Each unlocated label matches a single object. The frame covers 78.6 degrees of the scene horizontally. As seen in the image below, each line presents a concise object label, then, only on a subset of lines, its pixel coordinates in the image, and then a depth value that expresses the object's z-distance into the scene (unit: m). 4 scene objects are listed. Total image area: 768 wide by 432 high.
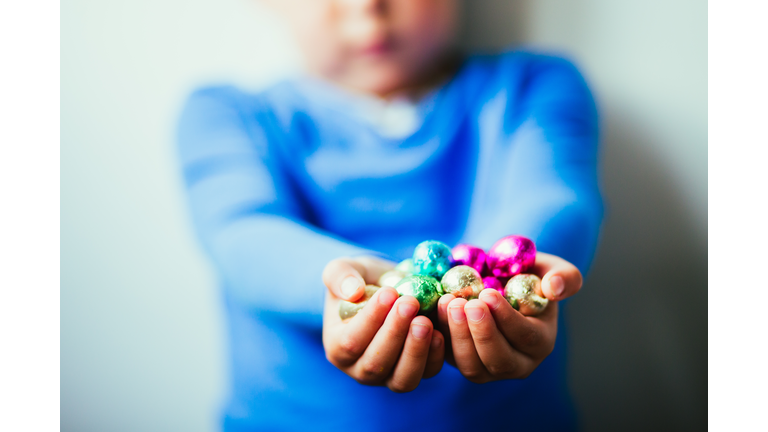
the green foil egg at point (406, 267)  0.53
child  0.63
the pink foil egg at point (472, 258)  0.53
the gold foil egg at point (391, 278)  0.50
